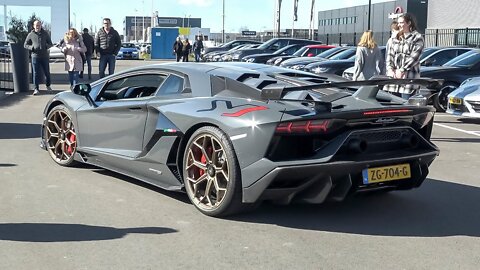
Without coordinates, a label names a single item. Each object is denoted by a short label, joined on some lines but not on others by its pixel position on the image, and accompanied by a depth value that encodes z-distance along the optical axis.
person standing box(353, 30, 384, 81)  9.53
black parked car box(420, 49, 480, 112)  13.35
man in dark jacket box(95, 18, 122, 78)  16.78
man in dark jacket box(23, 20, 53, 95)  15.27
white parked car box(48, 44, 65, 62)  41.31
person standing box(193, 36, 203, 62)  38.69
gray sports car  4.72
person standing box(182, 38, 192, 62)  32.84
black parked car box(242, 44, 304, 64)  24.30
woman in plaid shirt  8.55
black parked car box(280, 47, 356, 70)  18.90
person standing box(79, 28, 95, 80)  20.70
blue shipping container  49.28
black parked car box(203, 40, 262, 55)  35.50
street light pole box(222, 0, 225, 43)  74.24
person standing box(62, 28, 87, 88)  15.73
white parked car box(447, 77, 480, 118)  10.84
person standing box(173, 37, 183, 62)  32.78
